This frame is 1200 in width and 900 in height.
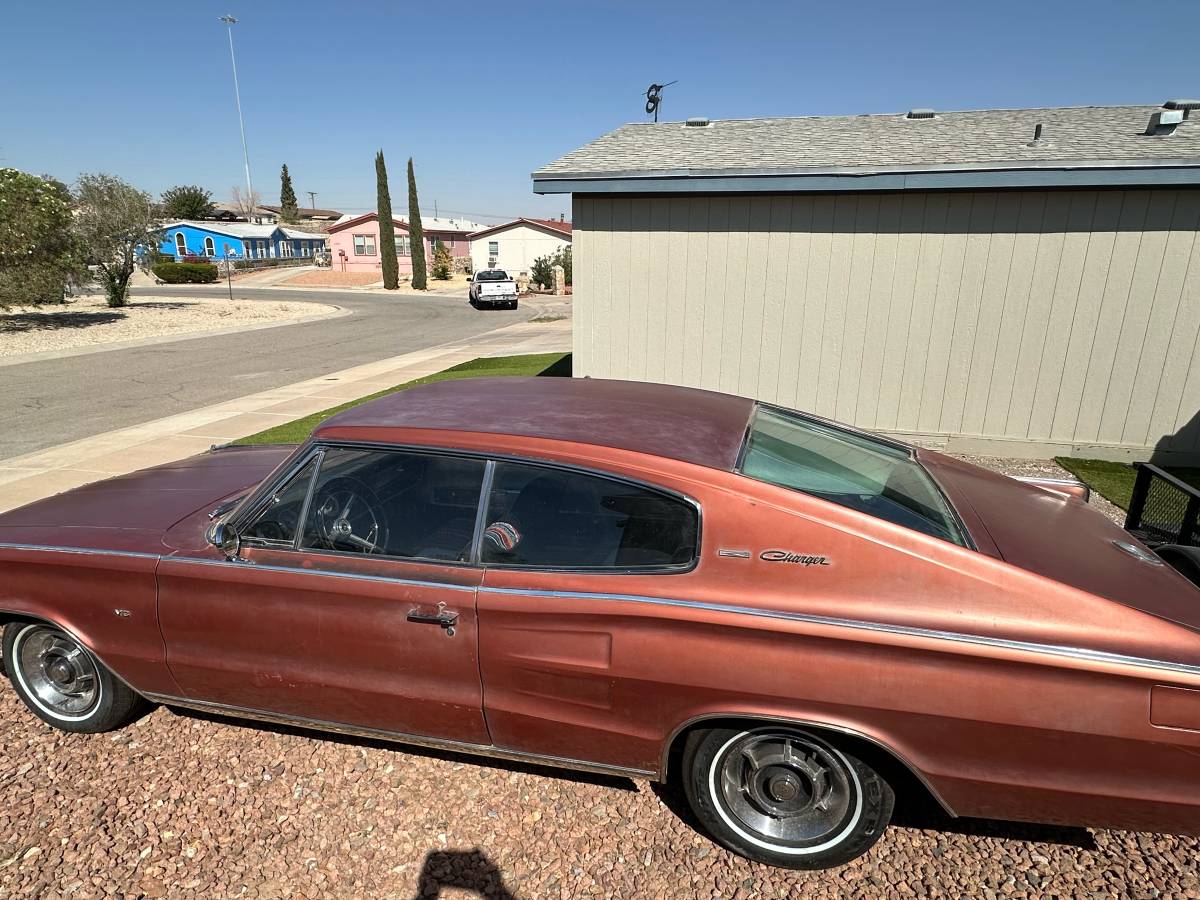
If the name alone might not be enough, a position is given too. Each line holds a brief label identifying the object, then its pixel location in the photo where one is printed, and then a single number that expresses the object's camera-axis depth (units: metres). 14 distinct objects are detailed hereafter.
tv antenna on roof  16.78
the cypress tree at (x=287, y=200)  88.00
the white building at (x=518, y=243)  49.88
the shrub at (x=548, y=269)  43.16
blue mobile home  60.53
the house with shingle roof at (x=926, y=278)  7.34
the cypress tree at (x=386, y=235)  46.19
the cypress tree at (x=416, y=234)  44.84
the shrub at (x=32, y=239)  19.19
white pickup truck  32.53
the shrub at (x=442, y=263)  51.19
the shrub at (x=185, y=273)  46.28
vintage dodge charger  2.16
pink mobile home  55.31
